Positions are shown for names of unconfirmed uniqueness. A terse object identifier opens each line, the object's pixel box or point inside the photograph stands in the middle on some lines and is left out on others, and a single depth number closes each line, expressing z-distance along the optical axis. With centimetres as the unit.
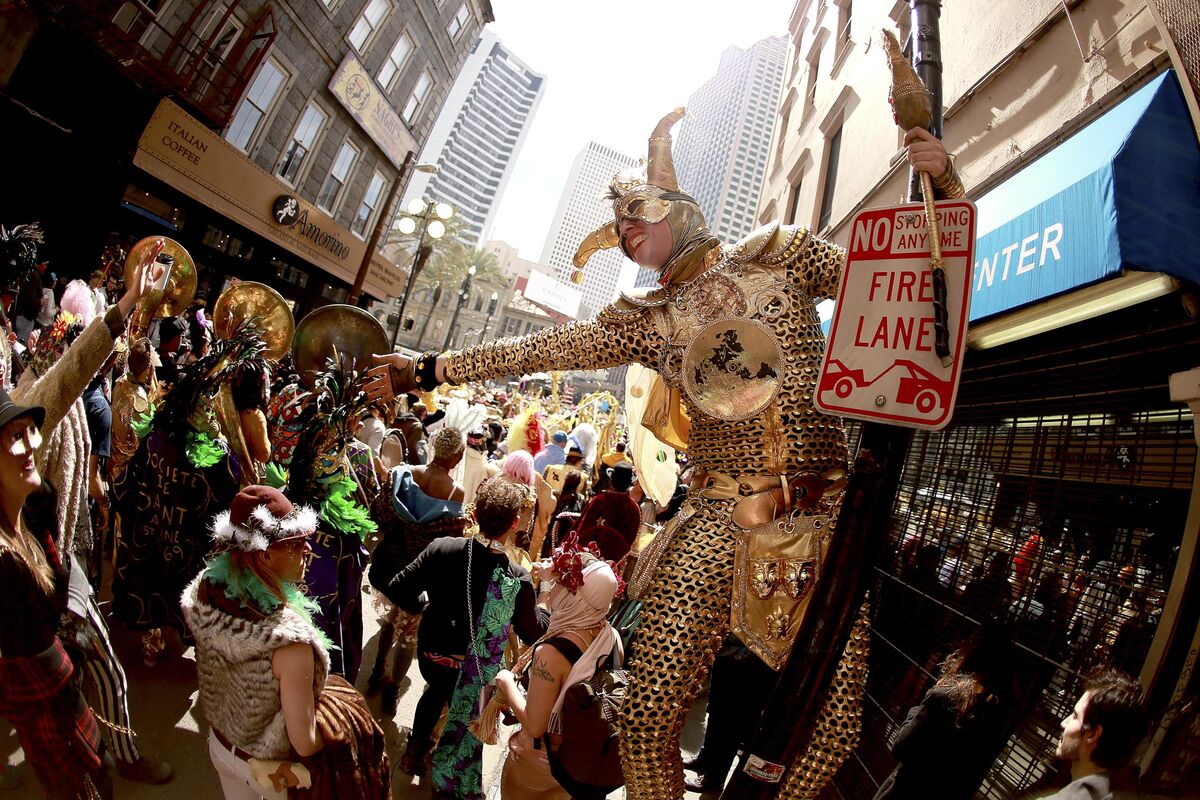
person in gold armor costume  198
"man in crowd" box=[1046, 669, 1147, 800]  171
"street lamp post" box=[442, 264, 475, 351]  2702
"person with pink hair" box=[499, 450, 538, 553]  506
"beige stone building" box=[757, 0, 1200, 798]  215
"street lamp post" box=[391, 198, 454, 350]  1367
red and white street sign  147
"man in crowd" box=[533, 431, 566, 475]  827
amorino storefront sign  1204
